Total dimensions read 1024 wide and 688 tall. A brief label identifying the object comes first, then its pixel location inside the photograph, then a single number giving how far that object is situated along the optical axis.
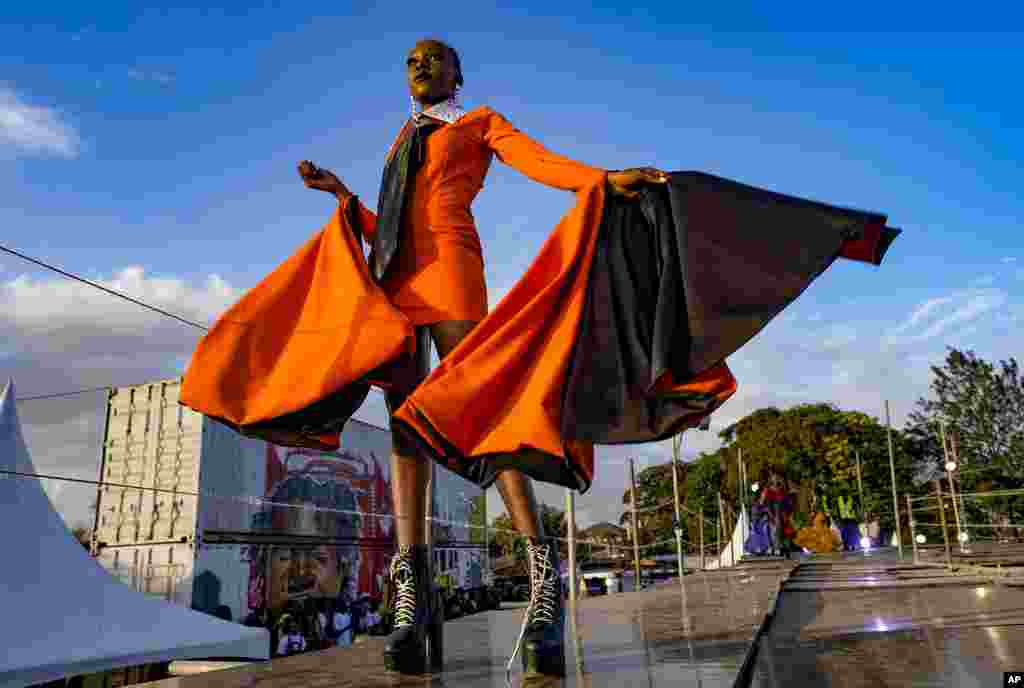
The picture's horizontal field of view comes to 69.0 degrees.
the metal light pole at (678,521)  13.56
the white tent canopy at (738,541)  18.86
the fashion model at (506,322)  1.75
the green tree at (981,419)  31.50
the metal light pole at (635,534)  14.67
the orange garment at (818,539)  23.36
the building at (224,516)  9.73
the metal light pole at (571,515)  9.59
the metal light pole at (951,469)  12.00
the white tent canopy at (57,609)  4.94
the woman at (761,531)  16.06
